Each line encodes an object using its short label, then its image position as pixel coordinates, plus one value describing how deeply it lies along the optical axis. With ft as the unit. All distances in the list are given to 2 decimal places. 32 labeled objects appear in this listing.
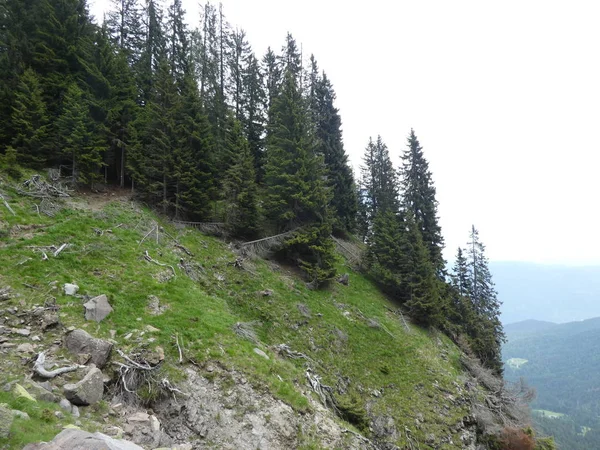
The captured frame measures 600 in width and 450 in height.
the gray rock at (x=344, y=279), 82.17
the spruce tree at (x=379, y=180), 121.19
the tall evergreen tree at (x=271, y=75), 125.82
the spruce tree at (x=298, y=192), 73.67
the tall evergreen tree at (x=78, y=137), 61.87
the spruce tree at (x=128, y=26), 117.60
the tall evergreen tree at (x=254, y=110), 109.82
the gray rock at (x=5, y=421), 17.88
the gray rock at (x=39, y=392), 23.98
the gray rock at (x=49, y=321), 31.45
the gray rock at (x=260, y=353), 40.63
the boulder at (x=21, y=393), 22.71
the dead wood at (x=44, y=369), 26.40
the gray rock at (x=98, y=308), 34.55
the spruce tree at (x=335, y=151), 121.49
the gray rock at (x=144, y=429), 25.68
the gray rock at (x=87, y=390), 25.73
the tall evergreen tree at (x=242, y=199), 73.05
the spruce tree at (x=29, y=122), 58.90
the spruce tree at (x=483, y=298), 105.91
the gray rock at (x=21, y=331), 29.84
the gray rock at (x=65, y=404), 24.34
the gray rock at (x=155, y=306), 39.45
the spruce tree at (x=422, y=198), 111.96
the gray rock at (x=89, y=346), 30.12
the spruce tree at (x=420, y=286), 81.56
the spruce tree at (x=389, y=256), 89.56
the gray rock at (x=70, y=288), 35.96
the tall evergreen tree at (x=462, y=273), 123.95
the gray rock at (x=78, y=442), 17.10
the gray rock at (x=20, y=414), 20.46
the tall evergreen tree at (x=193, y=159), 69.95
